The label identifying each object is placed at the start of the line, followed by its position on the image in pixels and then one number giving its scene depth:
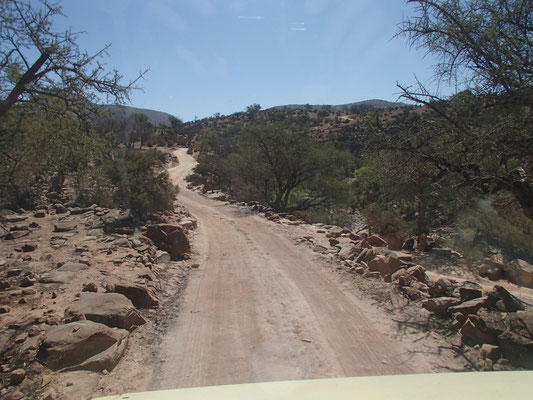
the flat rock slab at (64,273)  7.43
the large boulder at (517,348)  4.84
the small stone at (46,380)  4.22
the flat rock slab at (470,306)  6.13
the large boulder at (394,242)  14.48
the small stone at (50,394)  3.92
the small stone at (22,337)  4.97
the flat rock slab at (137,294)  6.81
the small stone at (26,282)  7.20
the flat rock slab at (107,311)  5.68
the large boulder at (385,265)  8.73
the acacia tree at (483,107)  5.04
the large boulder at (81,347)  4.60
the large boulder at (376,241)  12.71
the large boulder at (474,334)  5.34
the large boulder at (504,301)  6.08
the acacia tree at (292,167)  25.50
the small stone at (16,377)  4.20
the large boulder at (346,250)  10.81
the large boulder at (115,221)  12.63
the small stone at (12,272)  7.72
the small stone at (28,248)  10.03
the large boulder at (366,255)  9.80
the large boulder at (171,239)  10.91
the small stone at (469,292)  6.66
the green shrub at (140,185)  16.20
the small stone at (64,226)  12.47
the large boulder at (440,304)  6.54
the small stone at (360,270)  9.18
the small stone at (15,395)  3.94
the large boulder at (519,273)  10.22
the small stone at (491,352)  5.00
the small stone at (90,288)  6.79
